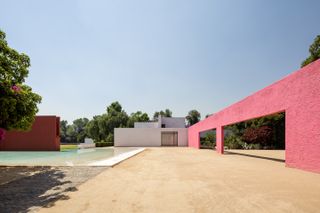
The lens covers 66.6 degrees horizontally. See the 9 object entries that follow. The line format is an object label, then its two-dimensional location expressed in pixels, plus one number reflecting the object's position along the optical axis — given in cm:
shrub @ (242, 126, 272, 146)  2870
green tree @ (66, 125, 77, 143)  6816
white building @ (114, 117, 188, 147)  3575
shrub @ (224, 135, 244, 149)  2911
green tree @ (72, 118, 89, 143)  10256
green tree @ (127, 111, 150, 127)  5171
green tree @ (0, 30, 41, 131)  866
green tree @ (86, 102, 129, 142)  4928
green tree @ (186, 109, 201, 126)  6969
